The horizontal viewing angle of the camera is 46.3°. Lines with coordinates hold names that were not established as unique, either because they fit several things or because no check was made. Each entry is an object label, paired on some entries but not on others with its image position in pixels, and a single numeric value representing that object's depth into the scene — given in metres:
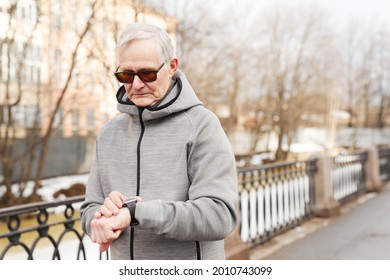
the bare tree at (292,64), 17.52
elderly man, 1.22
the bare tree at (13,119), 10.35
